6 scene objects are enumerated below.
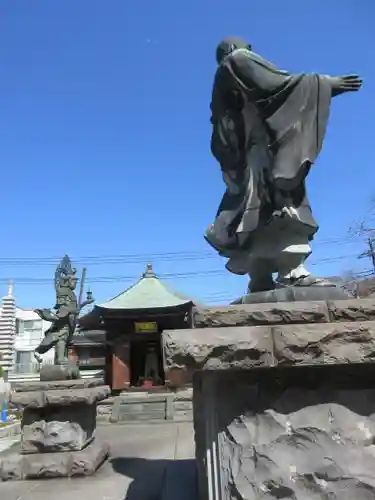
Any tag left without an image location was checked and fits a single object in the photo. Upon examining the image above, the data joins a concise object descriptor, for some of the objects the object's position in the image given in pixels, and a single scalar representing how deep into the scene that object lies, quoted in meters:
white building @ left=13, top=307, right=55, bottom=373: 41.28
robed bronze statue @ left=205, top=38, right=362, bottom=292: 2.54
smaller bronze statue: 6.07
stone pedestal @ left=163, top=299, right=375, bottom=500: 1.79
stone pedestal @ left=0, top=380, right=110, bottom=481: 4.44
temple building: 20.19
